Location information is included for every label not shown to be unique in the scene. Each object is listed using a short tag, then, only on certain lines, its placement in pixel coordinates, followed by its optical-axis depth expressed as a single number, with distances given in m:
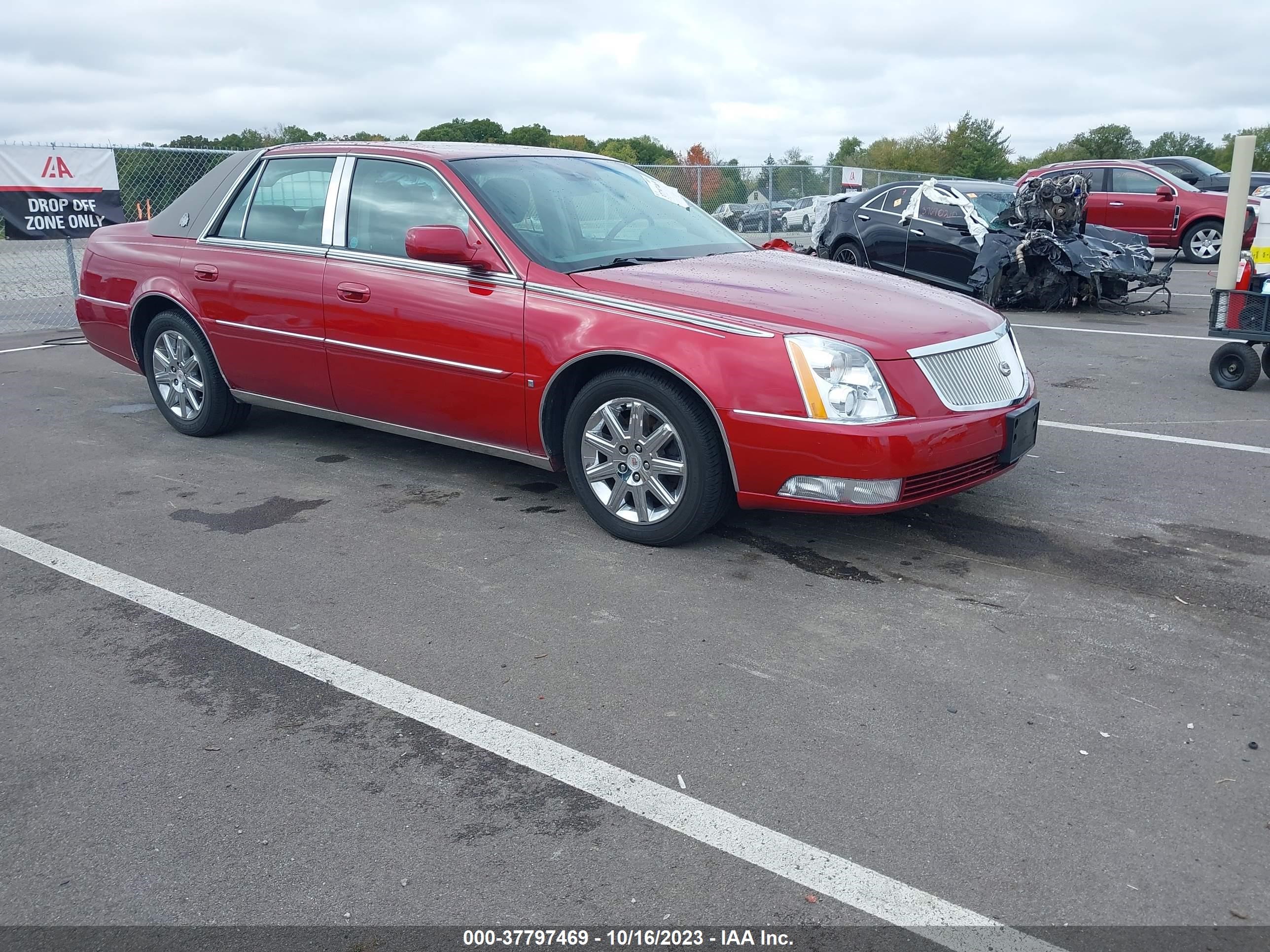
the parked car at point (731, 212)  21.06
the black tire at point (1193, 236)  17.62
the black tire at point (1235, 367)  7.64
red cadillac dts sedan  4.19
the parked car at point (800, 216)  22.77
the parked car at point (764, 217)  21.36
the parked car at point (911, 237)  12.61
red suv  17.64
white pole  7.79
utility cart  7.46
